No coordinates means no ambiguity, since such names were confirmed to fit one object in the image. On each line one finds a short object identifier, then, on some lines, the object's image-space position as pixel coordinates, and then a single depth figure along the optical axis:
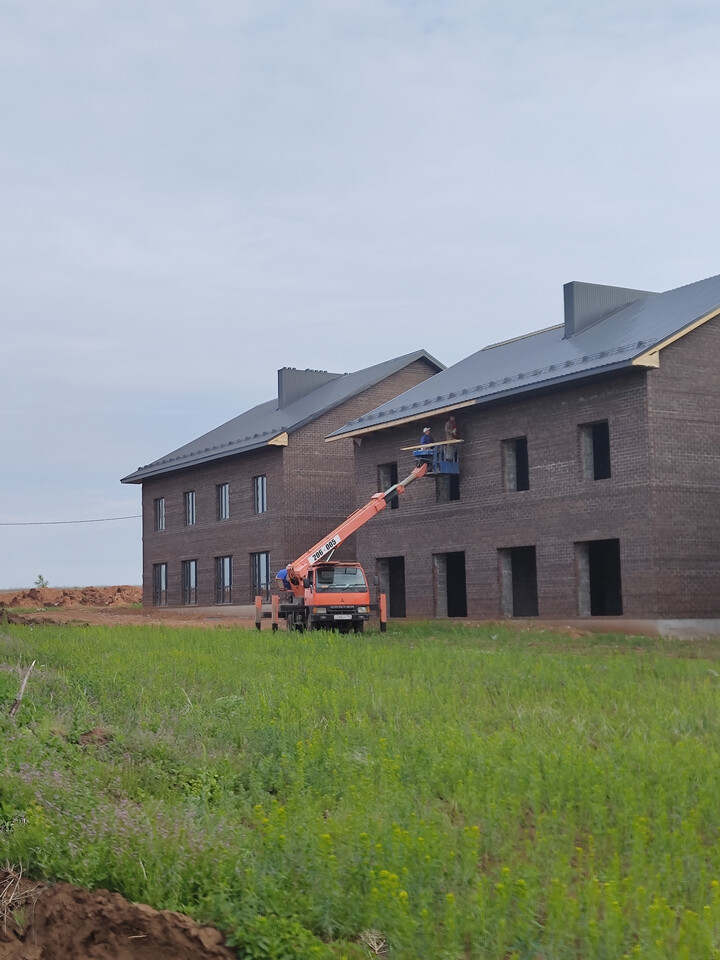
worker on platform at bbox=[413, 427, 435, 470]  31.30
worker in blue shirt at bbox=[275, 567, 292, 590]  28.97
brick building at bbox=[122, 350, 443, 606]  39.47
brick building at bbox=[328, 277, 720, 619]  25.64
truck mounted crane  27.58
